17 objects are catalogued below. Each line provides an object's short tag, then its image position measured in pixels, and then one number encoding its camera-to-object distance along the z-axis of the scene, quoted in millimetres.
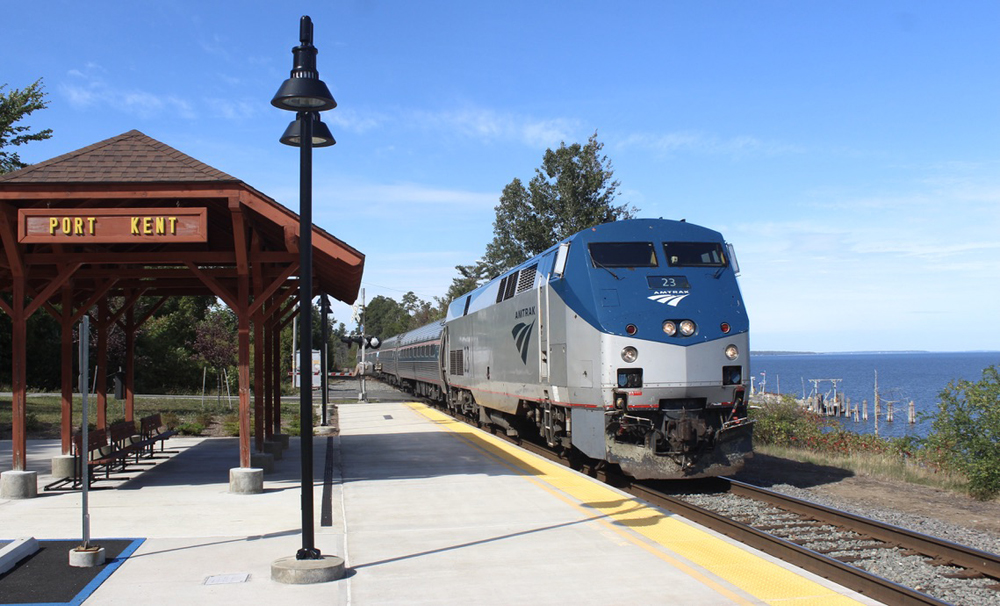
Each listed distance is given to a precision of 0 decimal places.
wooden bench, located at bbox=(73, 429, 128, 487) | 12094
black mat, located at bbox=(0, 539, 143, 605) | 6570
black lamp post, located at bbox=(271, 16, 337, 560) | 7383
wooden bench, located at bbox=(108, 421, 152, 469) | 13469
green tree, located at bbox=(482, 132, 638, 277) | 51312
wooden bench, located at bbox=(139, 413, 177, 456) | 15133
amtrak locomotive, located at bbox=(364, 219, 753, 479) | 11312
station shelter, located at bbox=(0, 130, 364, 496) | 11008
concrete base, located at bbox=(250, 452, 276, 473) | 13430
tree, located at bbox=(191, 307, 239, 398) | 35250
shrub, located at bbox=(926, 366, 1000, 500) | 12852
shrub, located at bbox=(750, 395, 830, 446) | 21750
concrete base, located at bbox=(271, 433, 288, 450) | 17031
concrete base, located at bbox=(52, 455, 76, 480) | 13023
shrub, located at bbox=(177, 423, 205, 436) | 21359
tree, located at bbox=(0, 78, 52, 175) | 27719
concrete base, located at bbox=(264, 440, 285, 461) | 15539
